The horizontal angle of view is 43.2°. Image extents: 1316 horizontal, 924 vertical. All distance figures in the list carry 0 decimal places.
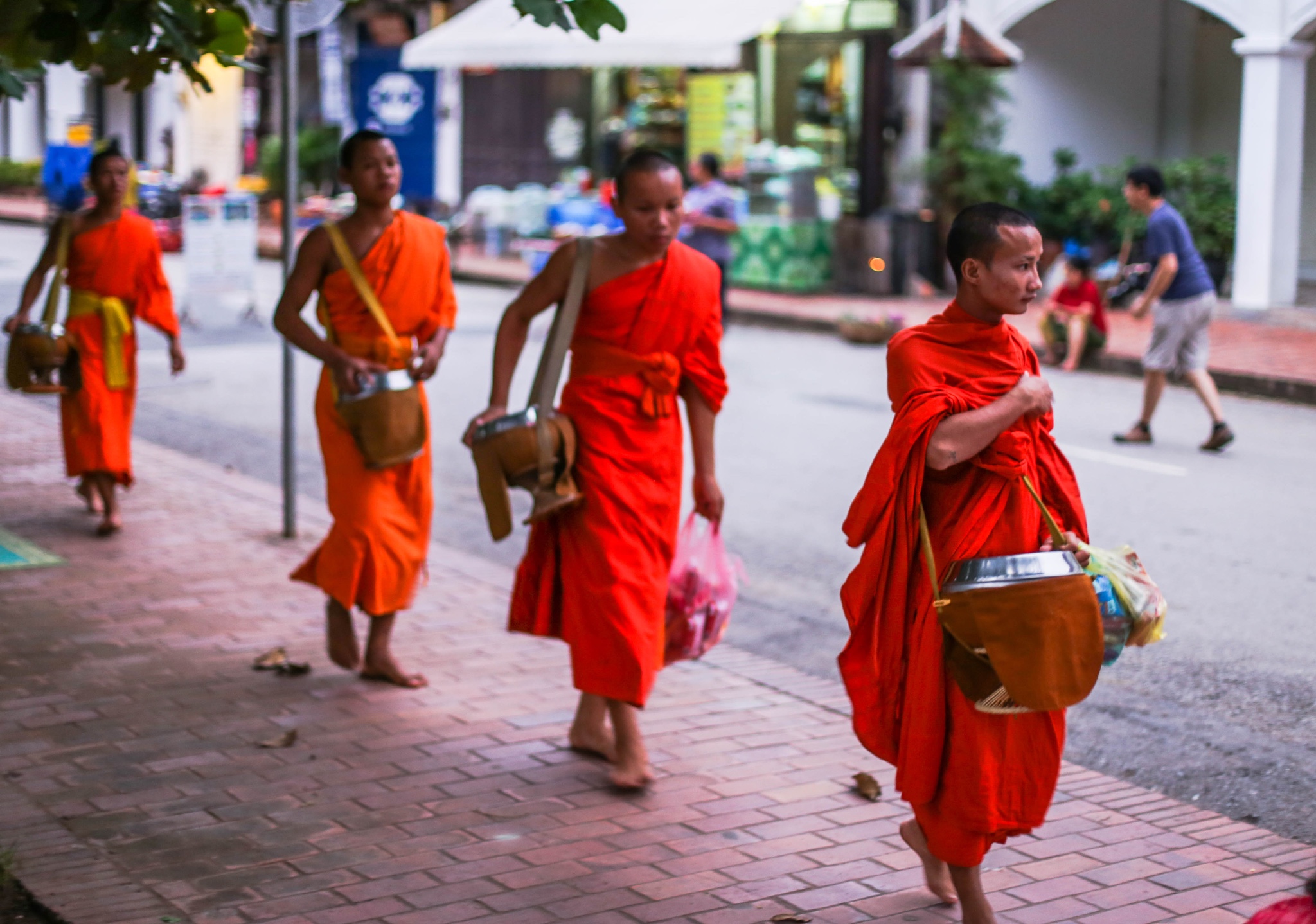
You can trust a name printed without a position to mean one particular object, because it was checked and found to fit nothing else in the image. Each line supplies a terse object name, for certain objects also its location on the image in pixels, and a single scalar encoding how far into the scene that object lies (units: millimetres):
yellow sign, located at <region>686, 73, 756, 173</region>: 23359
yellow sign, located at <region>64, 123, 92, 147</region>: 31000
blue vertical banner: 27141
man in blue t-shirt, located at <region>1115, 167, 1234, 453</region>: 10516
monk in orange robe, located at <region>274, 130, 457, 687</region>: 5520
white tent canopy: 18156
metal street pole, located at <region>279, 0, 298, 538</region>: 7422
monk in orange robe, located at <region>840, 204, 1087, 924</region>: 3514
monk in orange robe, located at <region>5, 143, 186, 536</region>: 7758
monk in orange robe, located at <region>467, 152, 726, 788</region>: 4695
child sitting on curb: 14109
